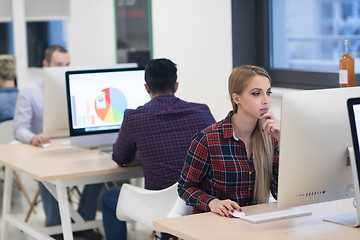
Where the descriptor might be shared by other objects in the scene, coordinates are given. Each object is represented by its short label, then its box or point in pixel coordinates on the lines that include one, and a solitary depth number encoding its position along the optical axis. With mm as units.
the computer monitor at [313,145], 2810
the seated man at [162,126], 4245
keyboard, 3057
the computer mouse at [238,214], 3129
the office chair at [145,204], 4025
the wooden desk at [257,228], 2829
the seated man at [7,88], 7109
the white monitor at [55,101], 5214
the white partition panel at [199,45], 6166
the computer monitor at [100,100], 4915
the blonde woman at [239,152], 3325
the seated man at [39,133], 5654
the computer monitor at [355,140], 2655
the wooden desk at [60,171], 4480
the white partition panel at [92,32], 8041
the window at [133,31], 7249
